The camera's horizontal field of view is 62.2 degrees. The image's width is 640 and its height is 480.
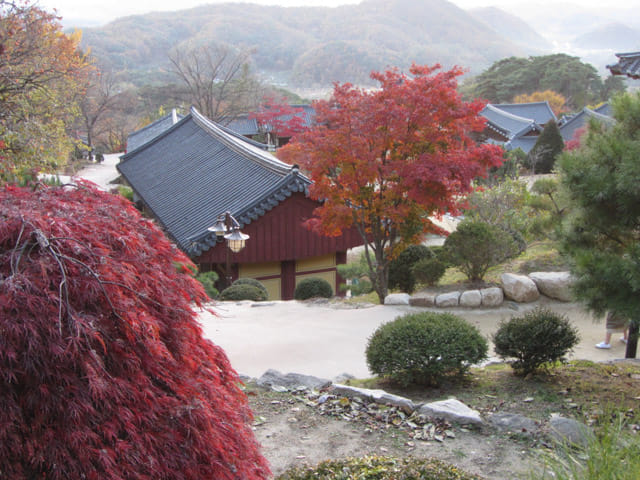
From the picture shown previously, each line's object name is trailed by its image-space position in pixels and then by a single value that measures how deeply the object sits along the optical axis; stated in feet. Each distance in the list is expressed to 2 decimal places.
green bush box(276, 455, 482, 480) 11.11
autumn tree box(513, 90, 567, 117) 167.63
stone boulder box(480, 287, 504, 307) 31.96
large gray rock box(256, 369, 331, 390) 18.88
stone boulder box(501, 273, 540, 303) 32.12
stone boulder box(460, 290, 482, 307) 31.99
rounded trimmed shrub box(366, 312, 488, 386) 17.85
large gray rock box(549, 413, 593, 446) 13.03
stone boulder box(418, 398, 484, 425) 14.66
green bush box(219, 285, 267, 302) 38.96
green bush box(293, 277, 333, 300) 39.91
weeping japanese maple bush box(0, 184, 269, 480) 6.24
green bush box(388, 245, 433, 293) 36.55
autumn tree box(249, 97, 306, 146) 117.08
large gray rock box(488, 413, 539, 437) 14.12
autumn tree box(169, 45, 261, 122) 140.97
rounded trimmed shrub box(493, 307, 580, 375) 17.92
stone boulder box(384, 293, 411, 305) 33.45
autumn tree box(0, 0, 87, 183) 36.40
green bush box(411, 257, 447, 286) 34.04
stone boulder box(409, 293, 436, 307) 32.45
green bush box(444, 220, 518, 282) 32.19
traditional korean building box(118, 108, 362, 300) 43.73
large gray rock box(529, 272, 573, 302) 31.96
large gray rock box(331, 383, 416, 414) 15.70
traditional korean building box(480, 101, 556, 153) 129.49
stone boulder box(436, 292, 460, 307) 32.27
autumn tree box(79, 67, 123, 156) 139.74
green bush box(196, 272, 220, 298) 37.50
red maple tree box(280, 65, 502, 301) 29.89
